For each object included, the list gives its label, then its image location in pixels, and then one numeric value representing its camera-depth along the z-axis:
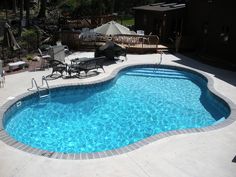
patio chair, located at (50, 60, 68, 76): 10.98
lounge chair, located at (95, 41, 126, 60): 13.53
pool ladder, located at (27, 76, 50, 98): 9.52
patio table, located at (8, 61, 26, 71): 11.31
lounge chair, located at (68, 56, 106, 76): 11.21
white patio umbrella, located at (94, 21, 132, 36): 13.35
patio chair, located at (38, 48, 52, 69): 12.25
